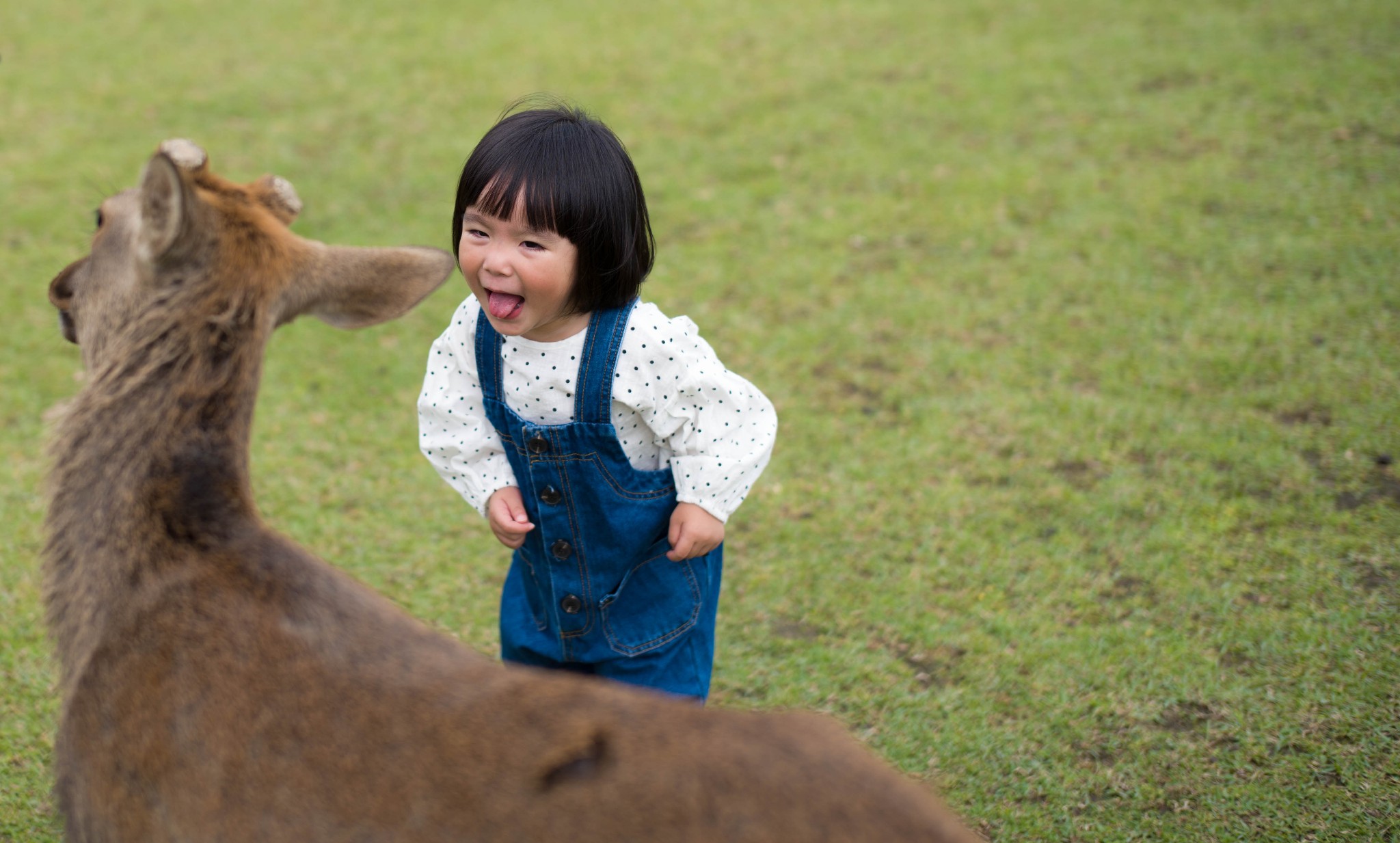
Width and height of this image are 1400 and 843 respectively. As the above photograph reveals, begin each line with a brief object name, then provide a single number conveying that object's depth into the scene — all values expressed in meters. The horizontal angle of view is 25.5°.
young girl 2.75
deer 2.41
